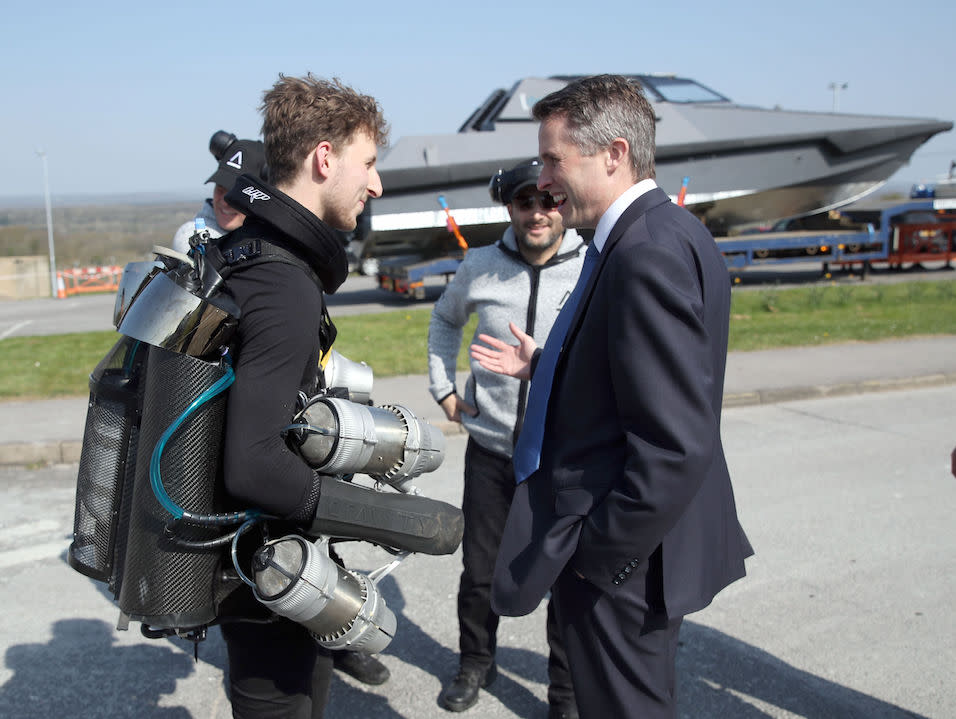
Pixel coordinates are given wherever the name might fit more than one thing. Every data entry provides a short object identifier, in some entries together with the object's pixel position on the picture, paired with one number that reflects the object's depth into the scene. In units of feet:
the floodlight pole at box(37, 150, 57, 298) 75.06
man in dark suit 6.06
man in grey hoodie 10.93
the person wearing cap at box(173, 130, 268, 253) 12.55
